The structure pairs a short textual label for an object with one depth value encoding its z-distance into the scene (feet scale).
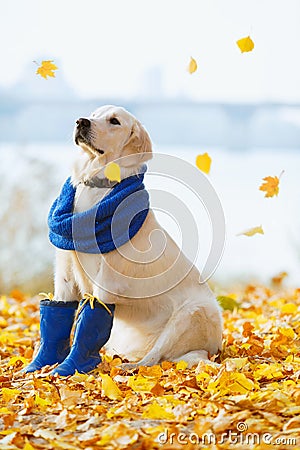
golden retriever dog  20.79
